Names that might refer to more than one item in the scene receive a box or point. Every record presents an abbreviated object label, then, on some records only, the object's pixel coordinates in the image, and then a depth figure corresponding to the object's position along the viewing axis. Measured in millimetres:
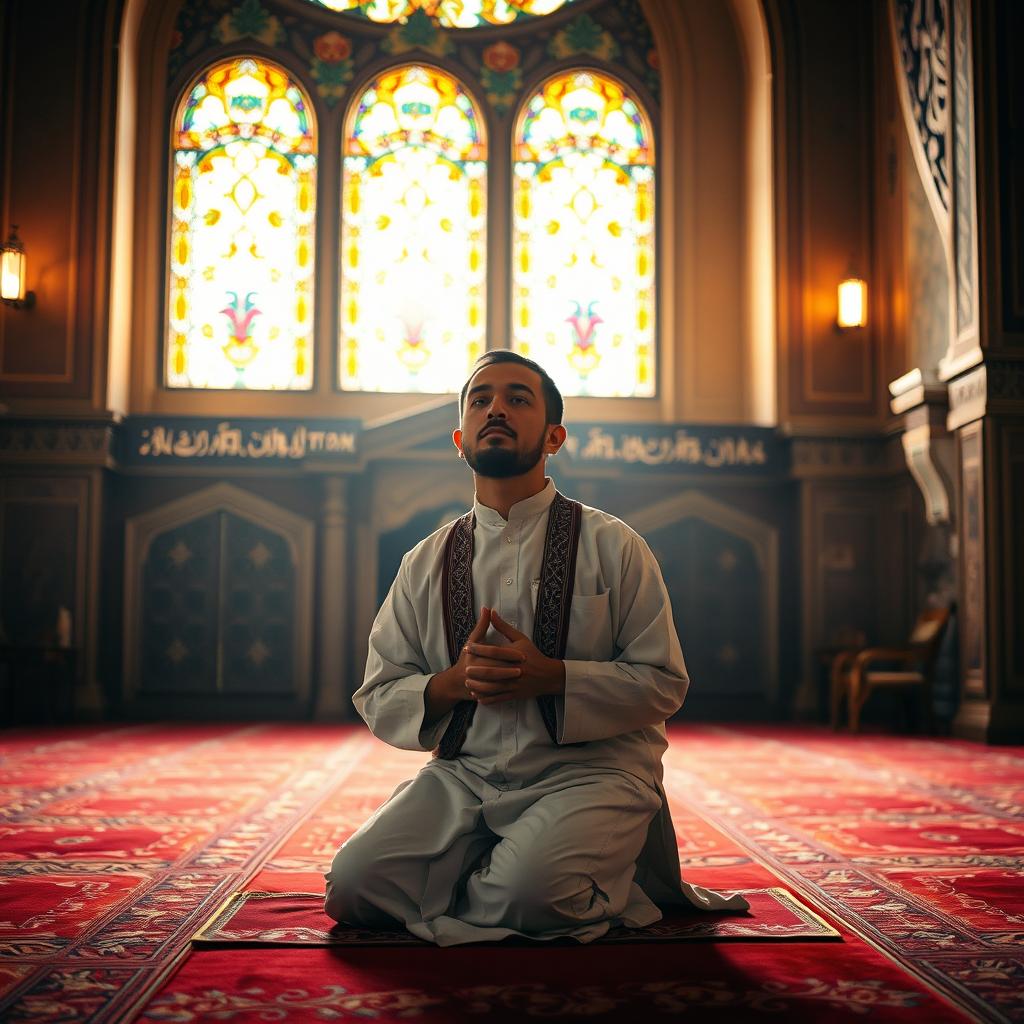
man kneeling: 2443
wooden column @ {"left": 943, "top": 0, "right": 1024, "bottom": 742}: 7410
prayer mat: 2412
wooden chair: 8094
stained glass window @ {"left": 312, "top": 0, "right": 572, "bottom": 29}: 10820
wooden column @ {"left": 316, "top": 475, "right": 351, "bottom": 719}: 9508
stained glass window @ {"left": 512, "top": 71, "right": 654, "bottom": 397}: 10594
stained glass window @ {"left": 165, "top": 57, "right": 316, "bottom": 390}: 10383
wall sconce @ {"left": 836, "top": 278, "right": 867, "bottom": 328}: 9633
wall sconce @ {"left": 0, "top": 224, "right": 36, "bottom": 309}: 9234
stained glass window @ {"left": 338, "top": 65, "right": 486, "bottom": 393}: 10492
